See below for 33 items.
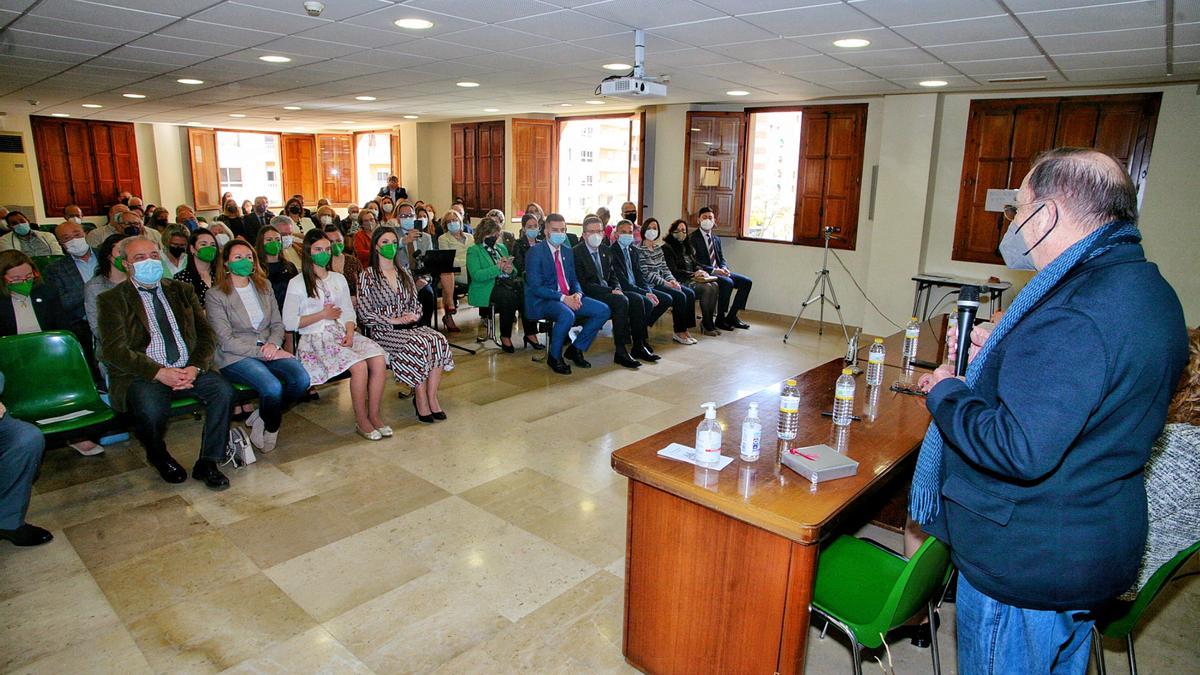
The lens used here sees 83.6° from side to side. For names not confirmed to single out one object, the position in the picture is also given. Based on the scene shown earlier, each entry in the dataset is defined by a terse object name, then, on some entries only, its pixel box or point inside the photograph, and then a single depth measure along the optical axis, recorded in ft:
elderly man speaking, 4.29
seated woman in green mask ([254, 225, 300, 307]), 17.07
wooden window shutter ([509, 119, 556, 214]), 35.32
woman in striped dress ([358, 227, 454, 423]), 15.10
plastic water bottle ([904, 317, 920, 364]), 11.90
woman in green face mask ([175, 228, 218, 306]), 14.06
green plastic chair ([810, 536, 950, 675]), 5.82
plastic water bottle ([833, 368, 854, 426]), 8.30
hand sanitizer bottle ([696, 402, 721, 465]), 6.95
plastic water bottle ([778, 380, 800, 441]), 7.61
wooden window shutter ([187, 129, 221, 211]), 44.27
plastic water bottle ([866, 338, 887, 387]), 10.16
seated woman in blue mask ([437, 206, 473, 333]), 23.91
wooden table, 6.14
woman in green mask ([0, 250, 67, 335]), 12.68
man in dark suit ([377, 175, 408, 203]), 42.93
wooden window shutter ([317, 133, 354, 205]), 49.88
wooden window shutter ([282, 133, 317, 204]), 49.06
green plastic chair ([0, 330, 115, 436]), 11.27
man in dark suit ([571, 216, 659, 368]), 21.02
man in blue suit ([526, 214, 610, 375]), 20.38
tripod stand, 25.92
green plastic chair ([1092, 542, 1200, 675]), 6.34
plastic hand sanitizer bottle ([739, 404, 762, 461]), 7.13
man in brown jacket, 11.69
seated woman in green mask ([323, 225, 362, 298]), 17.44
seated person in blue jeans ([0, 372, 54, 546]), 9.68
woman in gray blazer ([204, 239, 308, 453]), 13.09
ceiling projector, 16.61
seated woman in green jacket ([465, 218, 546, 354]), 21.79
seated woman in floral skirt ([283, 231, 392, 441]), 14.06
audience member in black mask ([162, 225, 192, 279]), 16.43
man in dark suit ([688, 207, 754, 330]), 26.32
